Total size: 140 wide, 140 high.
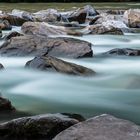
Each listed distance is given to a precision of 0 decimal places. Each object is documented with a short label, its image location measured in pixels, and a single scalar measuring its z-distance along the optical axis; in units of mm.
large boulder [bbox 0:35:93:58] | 9008
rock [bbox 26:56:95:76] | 7184
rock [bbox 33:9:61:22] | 20409
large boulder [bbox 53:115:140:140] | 3632
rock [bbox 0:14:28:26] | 17672
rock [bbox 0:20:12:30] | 15555
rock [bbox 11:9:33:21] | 18772
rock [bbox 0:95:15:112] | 5074
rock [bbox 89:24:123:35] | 14305
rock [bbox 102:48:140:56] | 9336
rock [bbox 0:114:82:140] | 4281
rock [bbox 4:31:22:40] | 11477
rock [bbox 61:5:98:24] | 20822
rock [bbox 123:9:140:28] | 17422
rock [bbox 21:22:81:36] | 13086
